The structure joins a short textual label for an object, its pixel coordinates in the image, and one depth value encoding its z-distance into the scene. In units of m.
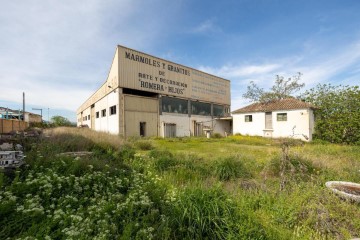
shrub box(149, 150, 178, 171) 6.10
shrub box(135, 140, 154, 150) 11.20
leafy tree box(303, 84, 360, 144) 15.95
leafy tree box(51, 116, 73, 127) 51.17
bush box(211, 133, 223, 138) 23.52
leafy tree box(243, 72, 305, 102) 32.50
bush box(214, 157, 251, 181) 5.55
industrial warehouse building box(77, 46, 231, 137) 20.86
